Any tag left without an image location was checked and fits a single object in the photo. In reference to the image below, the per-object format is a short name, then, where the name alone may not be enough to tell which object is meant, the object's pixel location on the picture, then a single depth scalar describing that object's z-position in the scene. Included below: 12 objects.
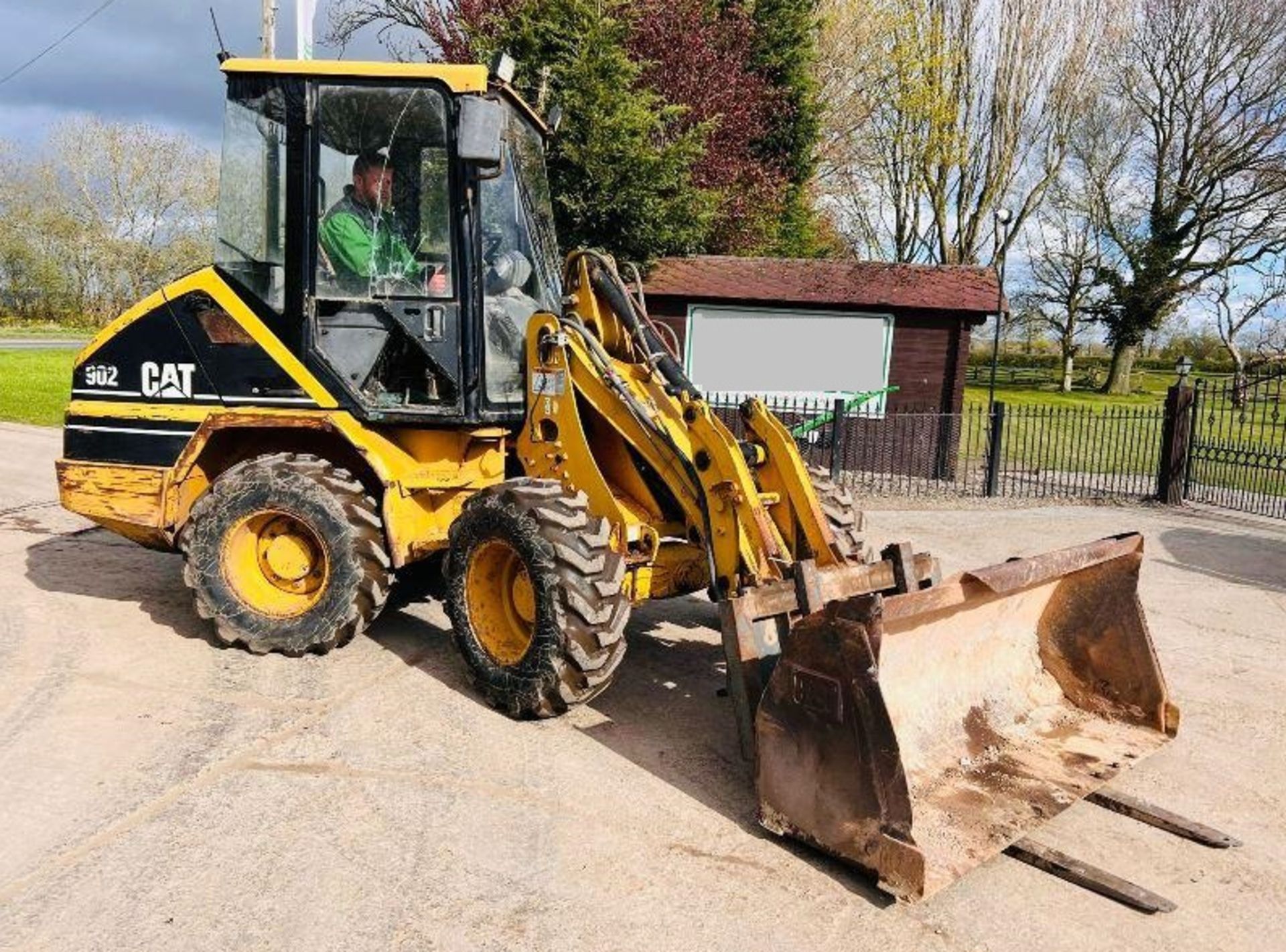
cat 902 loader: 4.31
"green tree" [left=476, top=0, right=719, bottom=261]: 13.74
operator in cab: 5.33
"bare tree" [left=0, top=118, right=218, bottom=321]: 39.88
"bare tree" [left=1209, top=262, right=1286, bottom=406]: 31.05
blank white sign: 15.08
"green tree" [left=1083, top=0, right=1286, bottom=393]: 28.06
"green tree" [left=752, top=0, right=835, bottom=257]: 21.44
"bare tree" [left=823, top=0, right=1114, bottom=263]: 25.48
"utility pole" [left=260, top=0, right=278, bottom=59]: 12.91
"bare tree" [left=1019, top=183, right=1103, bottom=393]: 34.10
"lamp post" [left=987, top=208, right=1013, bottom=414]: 14.63
